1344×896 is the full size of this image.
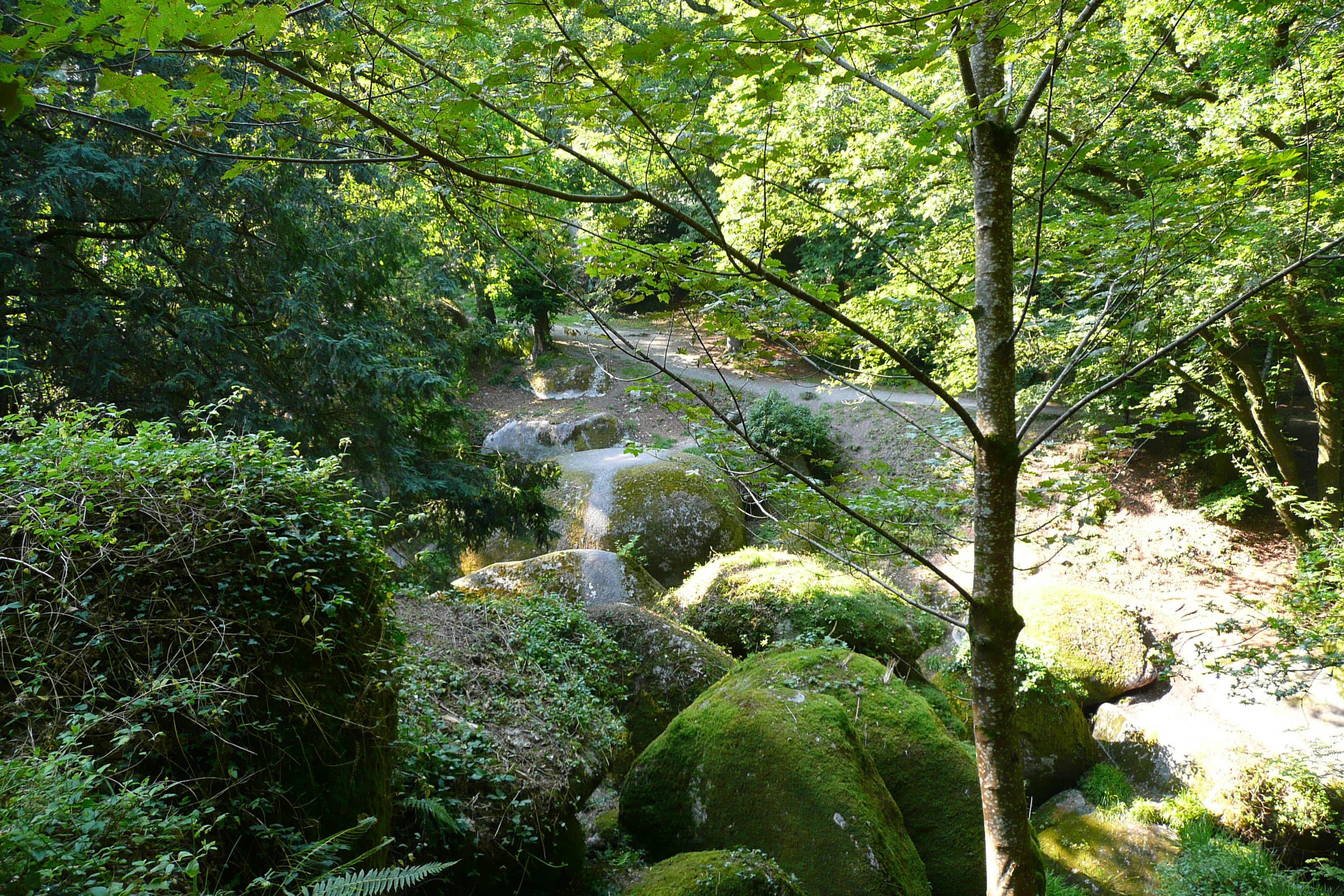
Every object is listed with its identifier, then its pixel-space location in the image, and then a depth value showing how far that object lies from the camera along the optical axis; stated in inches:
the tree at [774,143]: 69.6
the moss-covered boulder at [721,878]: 123.6
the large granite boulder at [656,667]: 240.2
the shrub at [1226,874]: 243.8
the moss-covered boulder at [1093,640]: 363.3
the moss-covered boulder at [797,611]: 297.4
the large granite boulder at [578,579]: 298.2
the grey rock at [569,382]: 749.9
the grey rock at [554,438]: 610.2
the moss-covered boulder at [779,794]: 149.9
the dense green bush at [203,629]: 85.2
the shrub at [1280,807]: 276.2
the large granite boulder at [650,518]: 426.9
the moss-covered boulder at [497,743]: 130.9
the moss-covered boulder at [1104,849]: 266.1
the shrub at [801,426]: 588.7
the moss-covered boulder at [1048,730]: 328.5
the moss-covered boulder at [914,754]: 177.2
